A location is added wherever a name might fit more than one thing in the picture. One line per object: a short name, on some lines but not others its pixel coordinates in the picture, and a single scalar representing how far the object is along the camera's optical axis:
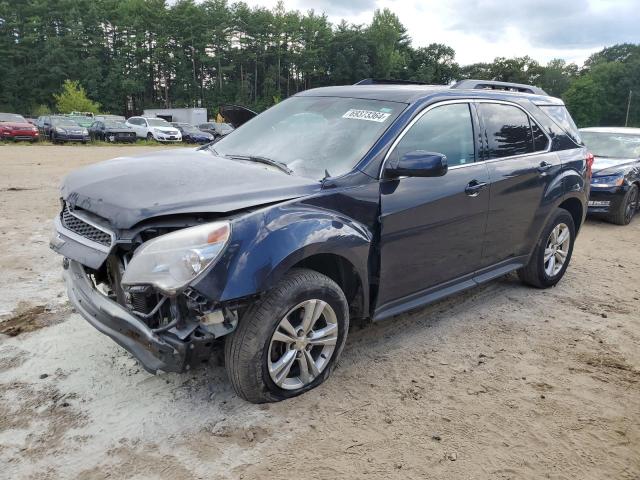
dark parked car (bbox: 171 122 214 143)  33.50
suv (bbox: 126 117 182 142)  30.20
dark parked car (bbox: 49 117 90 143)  25.98
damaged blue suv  2.54
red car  25.28
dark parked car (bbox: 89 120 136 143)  28.81
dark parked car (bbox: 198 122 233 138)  37.25
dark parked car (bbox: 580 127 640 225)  8.54
